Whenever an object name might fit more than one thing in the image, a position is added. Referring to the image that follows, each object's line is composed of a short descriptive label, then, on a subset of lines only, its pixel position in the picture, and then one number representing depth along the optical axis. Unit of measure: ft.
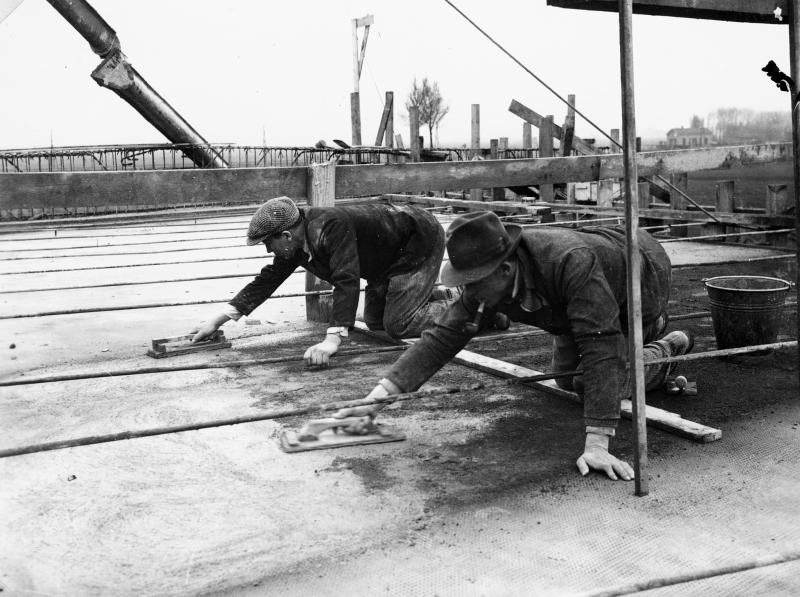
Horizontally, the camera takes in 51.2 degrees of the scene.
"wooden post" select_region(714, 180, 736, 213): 38.04
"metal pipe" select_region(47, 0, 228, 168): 48.47
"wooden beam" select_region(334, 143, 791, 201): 22.25
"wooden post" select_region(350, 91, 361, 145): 62.18
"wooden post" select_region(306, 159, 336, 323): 21.06
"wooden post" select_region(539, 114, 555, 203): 44.86
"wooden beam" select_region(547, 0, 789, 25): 14.92
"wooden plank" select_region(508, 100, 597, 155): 47.73
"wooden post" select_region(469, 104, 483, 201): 69.19
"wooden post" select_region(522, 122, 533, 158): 71.72
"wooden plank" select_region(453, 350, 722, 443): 12.74
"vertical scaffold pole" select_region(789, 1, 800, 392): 13.57
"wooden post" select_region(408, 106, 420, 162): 53.06
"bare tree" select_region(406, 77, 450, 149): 100.22
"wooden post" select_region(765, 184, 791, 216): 35.65
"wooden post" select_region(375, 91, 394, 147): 60.83
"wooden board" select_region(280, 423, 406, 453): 12.53
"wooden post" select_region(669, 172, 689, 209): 41.42
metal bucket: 16.87
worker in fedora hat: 11.14
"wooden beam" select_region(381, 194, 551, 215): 36.46
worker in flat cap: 16.98
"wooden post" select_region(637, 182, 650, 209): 42.45
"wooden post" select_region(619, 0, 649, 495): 10.32
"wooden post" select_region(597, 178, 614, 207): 42.63
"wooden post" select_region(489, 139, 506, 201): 54.08
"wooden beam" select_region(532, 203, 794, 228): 33.83
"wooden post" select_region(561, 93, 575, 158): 42.57
